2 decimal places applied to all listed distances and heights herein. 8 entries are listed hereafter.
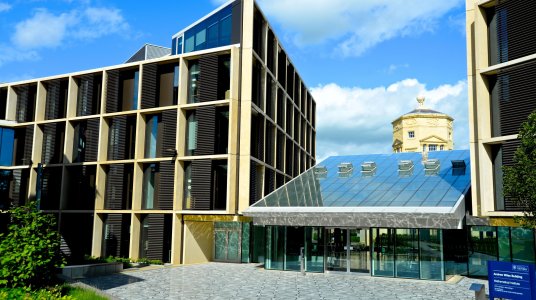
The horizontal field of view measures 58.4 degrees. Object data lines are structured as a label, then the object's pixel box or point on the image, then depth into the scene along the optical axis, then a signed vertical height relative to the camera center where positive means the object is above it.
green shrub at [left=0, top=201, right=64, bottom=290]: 16.66 -1.54
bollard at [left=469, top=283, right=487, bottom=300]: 16.91 -2.68
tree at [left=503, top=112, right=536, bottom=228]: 18.78 +1.63
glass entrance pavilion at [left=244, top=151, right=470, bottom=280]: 25.83 -0.46
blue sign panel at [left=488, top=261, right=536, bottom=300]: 16.38 -2.25
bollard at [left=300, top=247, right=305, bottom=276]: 28.34 -2.99
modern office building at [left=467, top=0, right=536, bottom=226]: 24.98 +6.66
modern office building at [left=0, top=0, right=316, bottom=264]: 34.53 +5.11
